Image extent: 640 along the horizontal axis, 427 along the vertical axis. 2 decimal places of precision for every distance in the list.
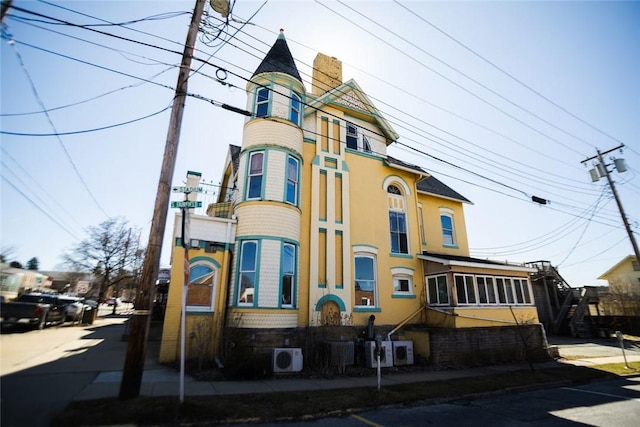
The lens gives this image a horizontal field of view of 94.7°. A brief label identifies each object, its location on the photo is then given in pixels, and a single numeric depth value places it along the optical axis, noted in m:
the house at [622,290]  28.88
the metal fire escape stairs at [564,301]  24.98
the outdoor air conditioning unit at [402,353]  12.35
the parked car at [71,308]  17.56
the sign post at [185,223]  6.34
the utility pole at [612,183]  17.06
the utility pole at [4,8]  5.34
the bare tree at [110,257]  28.24
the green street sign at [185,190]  7.52
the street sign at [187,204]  7.34
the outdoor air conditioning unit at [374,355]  11.86
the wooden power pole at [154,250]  6.34
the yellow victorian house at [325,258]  11.62
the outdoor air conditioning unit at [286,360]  10.13
